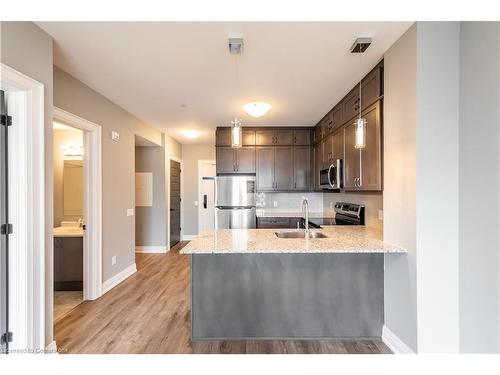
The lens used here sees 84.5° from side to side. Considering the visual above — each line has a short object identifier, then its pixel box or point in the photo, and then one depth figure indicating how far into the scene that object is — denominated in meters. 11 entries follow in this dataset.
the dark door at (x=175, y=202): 6.45
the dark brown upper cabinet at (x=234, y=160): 5.25
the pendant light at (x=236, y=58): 2.18
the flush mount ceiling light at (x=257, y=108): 3.51
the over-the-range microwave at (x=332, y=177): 3.61
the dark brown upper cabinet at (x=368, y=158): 2.55
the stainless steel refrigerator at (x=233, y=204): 4.97
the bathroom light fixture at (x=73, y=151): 4.49
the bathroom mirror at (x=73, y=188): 4.41
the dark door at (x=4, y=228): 1.92
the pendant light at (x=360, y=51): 2.05
